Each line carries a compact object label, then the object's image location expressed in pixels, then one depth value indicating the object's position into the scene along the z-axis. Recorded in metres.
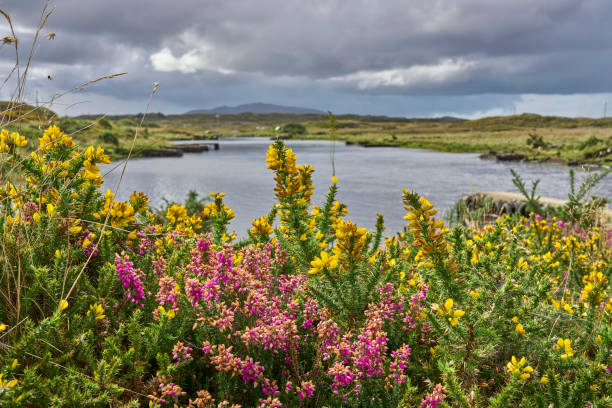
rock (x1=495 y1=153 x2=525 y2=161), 36.48
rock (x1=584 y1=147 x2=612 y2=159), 26.38
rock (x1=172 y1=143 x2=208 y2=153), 48.50
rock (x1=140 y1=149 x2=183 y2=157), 40.38
